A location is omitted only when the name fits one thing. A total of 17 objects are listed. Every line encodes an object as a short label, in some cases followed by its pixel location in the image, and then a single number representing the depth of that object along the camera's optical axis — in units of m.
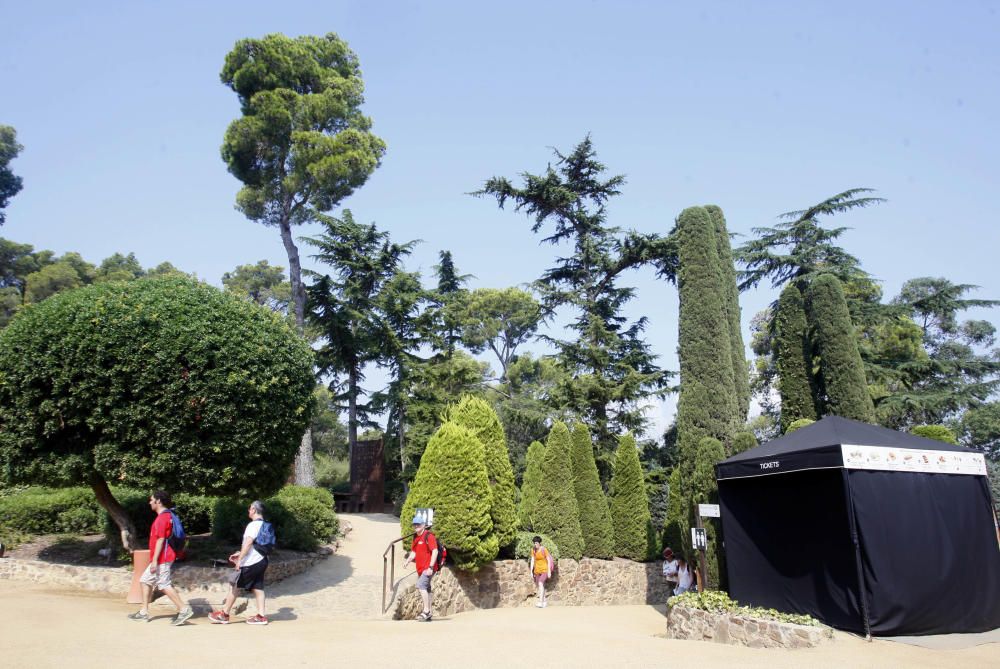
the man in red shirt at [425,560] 8.58
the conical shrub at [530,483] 17.53
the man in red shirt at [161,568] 7.09
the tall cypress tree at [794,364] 18.12
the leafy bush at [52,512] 11.92
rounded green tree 9.21
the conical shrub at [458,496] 11.04
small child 12.74
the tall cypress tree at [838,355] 16.84
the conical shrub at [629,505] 16.11
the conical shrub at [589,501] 15.53
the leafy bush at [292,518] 12.11
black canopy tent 7.36
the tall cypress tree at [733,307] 20.88
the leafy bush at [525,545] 13.30
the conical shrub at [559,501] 14.72
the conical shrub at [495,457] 12.60
